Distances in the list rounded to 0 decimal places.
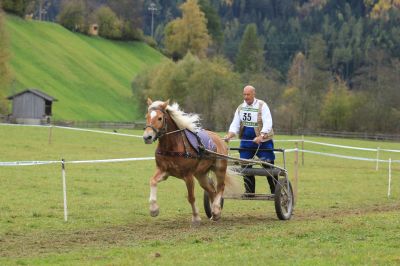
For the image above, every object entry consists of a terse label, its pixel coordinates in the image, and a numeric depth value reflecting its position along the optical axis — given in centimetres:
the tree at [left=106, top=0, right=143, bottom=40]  13862
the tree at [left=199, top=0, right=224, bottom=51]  14825
